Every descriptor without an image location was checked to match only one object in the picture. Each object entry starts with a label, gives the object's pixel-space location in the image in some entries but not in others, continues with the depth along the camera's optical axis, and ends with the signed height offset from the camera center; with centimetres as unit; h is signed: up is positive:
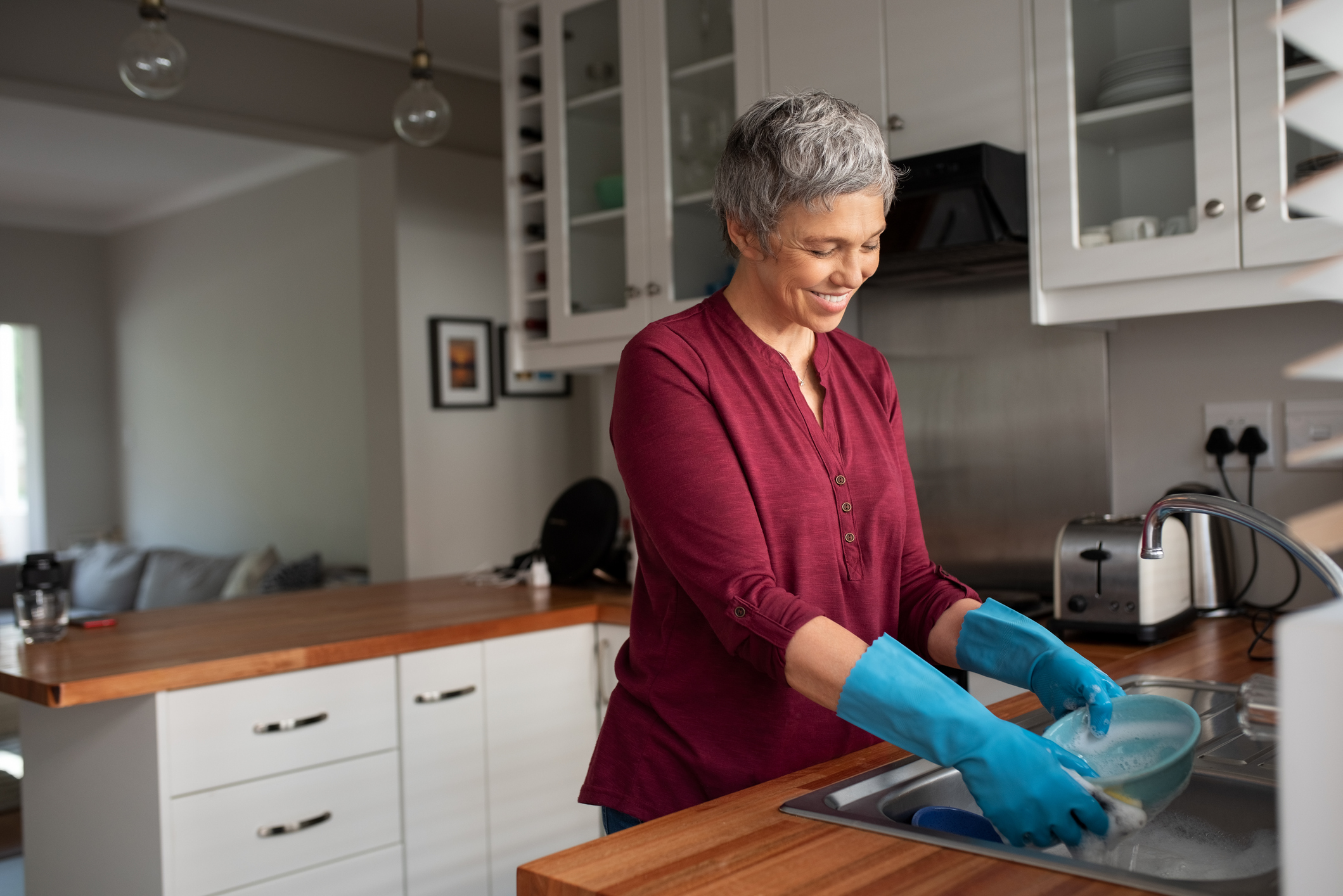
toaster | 181 -26
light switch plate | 199 +0
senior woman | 107 -8
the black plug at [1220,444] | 211 -3
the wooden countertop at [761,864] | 81 -33
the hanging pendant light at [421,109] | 276 +86
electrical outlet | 208 +1
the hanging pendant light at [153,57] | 236 +86
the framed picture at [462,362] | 427 +35
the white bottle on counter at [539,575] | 279 -32
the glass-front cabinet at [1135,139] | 181 +50
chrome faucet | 92 -9
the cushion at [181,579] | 555 -62
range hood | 197 +42
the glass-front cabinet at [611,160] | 273 +75
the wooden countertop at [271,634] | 181 -35
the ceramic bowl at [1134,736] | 100 -29
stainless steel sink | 95 -36
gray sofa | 509 -59
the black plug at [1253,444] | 207 -3
